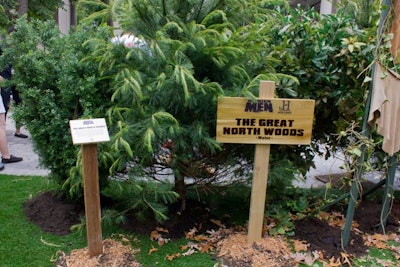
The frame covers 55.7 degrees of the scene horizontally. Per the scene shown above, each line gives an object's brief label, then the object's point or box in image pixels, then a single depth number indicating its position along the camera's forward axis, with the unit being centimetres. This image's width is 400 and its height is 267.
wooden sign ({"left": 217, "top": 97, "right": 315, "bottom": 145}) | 293
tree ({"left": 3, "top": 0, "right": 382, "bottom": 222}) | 292
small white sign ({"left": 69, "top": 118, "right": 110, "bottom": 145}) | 265
